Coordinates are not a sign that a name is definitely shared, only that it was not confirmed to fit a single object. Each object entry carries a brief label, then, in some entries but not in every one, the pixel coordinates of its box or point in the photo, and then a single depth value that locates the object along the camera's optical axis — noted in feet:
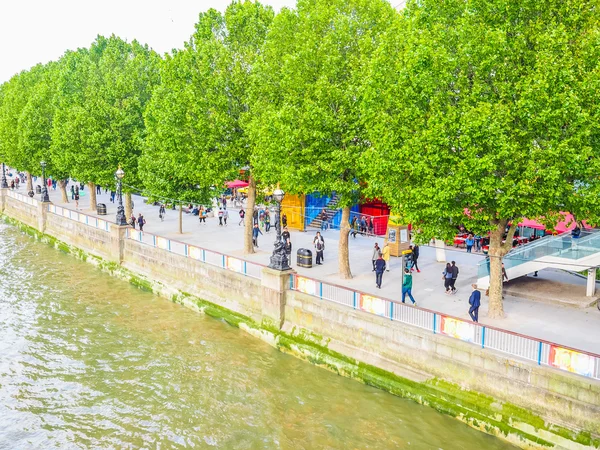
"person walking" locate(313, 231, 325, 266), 85.10
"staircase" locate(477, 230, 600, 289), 62.49
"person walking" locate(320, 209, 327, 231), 115.24
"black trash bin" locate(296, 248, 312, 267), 82.53
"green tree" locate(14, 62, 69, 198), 154.34
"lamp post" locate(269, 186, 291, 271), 66.19
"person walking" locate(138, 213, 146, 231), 115.40
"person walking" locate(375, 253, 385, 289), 70.23
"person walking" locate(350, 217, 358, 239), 108.06
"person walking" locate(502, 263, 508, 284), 67.21
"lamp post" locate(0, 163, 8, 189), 177.76
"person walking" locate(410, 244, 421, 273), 78.27
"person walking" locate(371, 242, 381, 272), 77.92
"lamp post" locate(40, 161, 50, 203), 135.23
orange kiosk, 89.97
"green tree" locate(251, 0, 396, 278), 69.38
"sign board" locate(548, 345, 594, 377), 42.32
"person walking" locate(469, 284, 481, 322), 55.67
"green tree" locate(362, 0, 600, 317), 48.88
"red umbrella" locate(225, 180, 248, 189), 139.90
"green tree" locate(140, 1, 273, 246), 87.10
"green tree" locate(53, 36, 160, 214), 122.21
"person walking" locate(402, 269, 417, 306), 62.28
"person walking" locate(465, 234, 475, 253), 91.04
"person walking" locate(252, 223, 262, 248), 100.51
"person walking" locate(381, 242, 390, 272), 78.24
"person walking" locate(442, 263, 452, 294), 67.62
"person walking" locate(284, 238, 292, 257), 89.74
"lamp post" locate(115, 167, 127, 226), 101.55
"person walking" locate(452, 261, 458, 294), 67.38
